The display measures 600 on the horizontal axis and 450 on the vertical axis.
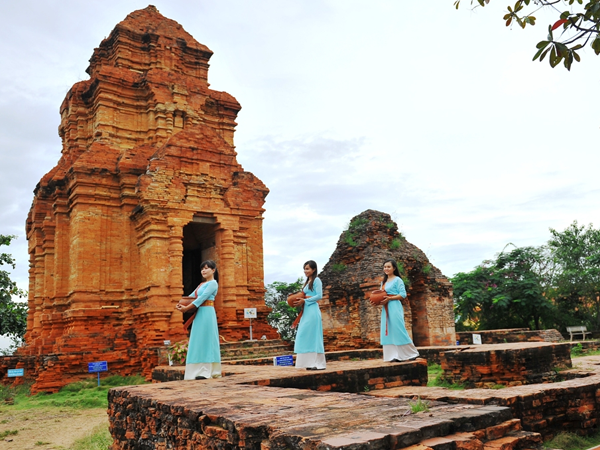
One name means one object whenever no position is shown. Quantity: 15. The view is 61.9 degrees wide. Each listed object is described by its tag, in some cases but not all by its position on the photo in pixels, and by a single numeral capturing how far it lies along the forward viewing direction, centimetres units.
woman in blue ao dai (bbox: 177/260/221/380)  635
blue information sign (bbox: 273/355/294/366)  908
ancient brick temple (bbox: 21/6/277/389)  1295
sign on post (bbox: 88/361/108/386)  1187
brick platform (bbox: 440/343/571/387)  673
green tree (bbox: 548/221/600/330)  2173
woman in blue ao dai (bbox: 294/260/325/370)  659
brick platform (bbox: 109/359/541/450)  246
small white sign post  1325
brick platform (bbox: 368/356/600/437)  414
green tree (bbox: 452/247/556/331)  2062
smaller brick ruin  1350
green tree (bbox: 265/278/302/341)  2486
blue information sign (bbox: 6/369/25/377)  1309
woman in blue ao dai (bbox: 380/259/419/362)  705
